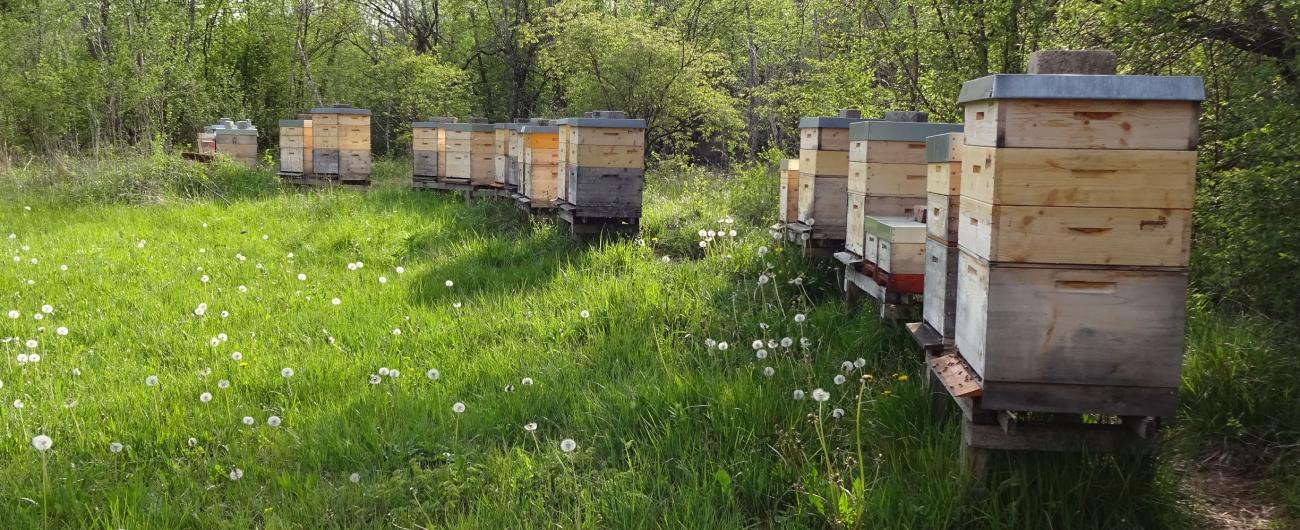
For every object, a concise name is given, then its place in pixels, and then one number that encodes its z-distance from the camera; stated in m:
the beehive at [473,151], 14.09
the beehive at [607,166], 9.23
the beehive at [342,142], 15.73
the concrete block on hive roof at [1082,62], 3.48
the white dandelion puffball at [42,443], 3.66
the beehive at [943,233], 4.30
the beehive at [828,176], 7.15
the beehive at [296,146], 16.58
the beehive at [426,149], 15.38
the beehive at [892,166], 5.98
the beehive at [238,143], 18.00
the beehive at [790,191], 8.23
